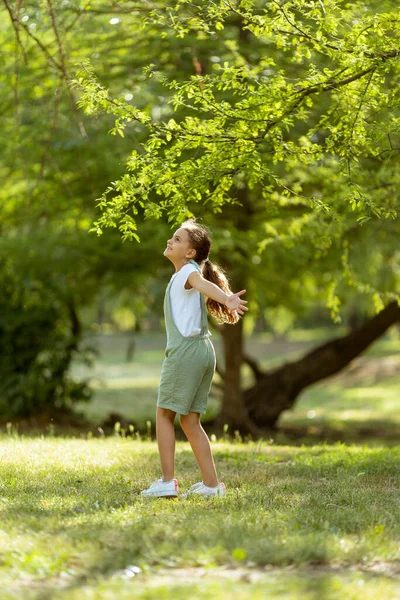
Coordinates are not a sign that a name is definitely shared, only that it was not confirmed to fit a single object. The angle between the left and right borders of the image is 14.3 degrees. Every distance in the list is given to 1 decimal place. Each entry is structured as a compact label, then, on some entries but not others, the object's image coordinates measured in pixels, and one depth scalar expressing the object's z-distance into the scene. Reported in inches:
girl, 390.6
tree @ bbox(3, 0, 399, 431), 398.6
